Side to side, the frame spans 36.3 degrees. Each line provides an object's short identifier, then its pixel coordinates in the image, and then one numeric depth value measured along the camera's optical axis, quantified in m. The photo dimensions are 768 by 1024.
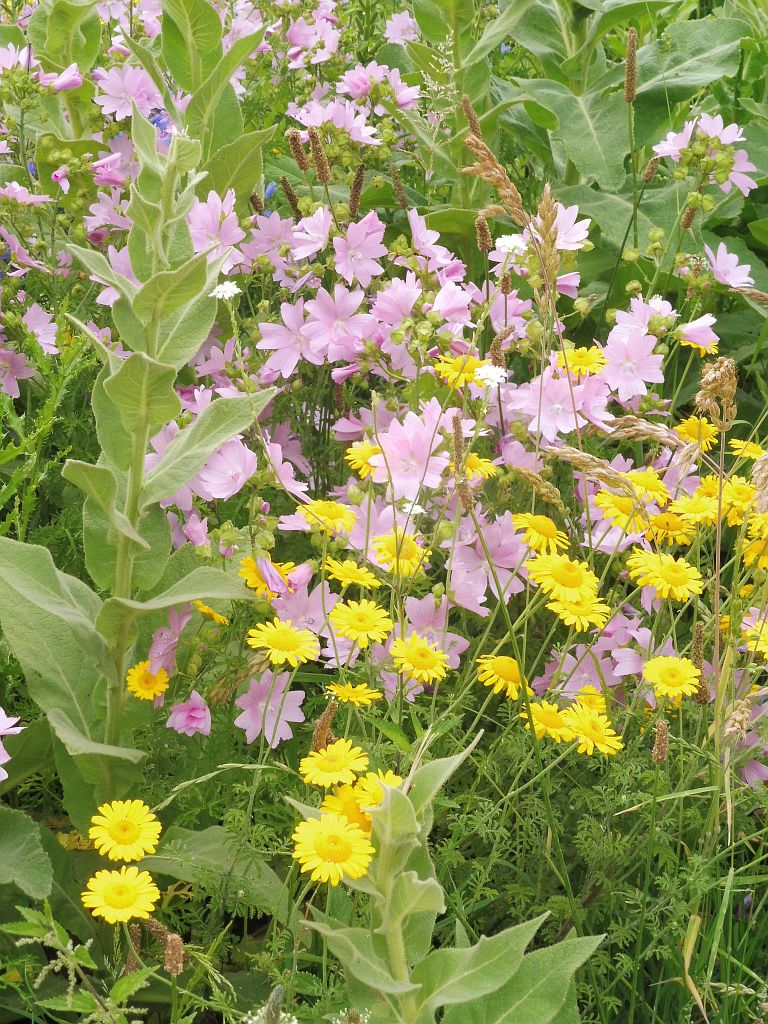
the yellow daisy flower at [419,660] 1.39
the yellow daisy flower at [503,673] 1.50
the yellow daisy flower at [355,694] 1.37
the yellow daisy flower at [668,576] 1.51
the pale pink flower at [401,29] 3.04
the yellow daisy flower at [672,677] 1.40
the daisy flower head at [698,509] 1.64
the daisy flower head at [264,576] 1.54
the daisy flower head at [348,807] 1.21
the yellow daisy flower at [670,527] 1.71
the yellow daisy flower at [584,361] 1.84
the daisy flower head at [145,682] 1.49
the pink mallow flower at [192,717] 1.56
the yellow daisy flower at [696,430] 1.83
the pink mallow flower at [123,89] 2.28
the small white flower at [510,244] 1.75
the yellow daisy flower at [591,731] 1.38
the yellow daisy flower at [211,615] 1.58
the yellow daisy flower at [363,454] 1.70
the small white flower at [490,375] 1.59
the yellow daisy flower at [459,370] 1.78
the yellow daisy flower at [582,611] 1.46
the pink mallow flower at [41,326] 2.18
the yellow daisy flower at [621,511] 1.61
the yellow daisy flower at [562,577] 1.48
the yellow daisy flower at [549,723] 1.39
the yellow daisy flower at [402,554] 1.55
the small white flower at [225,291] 1.68
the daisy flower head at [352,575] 1.50
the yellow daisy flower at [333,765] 1.22
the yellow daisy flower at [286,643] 1.36
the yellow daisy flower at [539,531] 1.57
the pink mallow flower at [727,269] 2.22
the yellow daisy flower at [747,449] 1.77
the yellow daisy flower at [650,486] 1.70
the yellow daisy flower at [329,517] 1.61
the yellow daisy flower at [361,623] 1.41
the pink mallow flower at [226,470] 1.70
